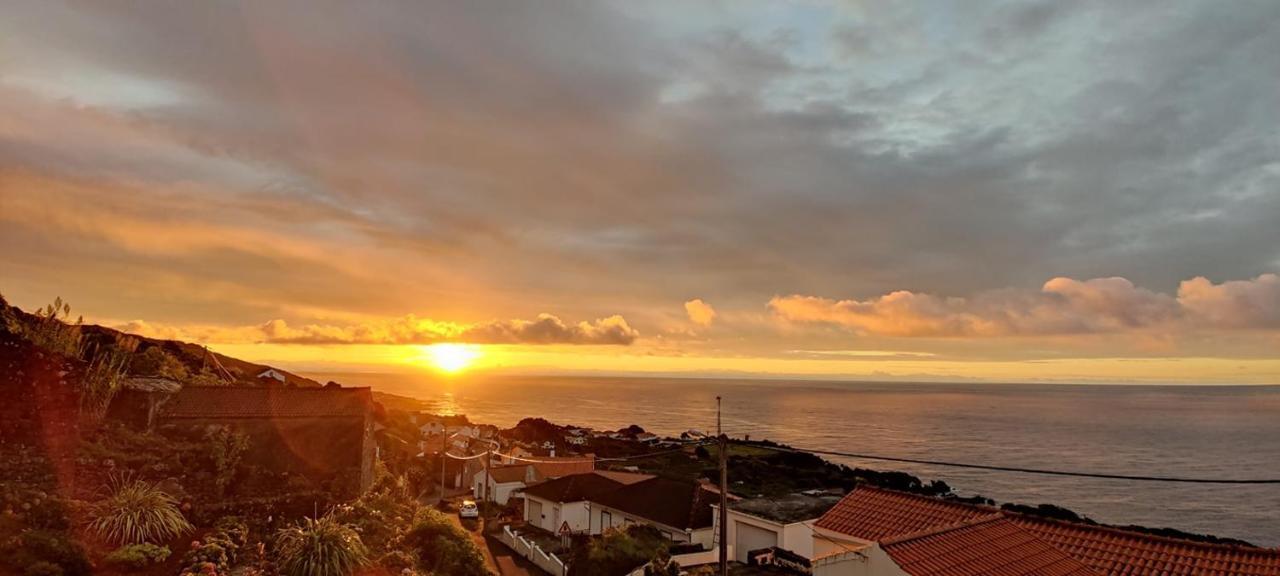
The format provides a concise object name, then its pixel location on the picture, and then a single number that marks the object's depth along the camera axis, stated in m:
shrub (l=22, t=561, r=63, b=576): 11.10
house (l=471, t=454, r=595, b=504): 52.50
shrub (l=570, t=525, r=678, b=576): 26.78
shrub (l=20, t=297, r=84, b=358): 20.27
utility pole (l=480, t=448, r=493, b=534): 41.58
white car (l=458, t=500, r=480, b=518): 45.25
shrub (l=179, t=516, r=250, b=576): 12.91
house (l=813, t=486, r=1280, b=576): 15.23
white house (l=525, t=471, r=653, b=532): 40.12
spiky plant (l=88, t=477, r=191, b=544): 13.60
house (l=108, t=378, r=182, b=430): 24.09
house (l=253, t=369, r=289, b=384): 54.92
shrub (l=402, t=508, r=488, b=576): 22.06
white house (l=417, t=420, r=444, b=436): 88.31
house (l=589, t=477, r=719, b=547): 32.12
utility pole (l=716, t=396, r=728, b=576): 16.34
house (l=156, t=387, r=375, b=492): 25.83
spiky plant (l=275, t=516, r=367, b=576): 13.94
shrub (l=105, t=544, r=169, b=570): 12.53
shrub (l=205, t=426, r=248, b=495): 19.02
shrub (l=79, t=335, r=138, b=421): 19.61
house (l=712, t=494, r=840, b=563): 25.64
